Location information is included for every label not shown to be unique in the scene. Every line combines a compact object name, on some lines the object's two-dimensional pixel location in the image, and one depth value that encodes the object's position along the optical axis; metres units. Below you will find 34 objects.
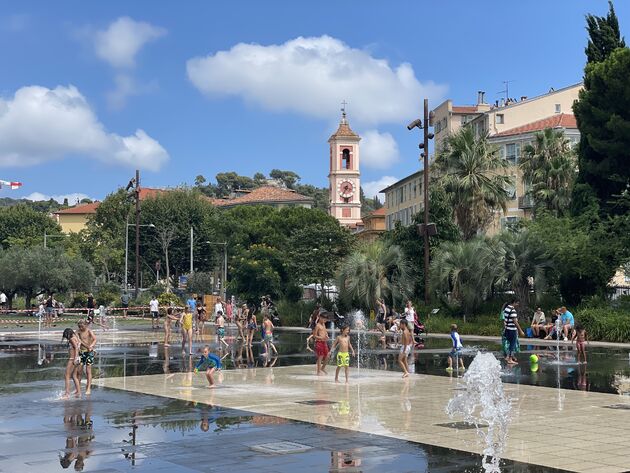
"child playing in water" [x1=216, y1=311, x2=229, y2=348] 31.74
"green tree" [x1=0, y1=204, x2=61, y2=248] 104.31
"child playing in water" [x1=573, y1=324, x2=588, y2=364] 23.53
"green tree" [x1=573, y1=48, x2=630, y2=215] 40.91
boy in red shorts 20.80
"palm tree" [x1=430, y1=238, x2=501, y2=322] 38.62
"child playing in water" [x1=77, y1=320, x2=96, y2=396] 16.36
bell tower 123.75
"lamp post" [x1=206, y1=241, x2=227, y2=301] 81.79
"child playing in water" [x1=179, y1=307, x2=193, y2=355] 26.82
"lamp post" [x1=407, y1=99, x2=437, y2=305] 39.84
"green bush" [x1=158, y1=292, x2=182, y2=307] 55.89
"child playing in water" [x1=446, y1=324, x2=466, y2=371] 22.46
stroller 30.29
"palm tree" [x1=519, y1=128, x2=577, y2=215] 50.25
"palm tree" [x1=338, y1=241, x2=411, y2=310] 43.34
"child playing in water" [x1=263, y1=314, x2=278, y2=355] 26.28
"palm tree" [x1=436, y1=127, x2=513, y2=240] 44.19
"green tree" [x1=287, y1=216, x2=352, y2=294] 57.81
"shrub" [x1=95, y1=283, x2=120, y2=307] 62.05
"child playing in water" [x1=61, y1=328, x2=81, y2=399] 16.02
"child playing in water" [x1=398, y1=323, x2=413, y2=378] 19.94
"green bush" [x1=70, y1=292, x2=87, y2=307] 63.25
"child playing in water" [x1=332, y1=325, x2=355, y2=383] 18.83
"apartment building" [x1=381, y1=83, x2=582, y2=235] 70.12
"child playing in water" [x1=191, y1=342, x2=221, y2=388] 17.66
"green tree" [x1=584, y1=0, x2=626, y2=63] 45.12
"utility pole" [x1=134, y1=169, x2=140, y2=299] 51.12
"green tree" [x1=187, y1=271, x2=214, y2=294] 77.32
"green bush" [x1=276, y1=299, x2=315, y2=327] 48.66
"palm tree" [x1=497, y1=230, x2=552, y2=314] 38.03
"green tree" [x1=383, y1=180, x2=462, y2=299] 44.22
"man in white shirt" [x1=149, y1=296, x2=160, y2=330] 46.11
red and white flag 61.05
